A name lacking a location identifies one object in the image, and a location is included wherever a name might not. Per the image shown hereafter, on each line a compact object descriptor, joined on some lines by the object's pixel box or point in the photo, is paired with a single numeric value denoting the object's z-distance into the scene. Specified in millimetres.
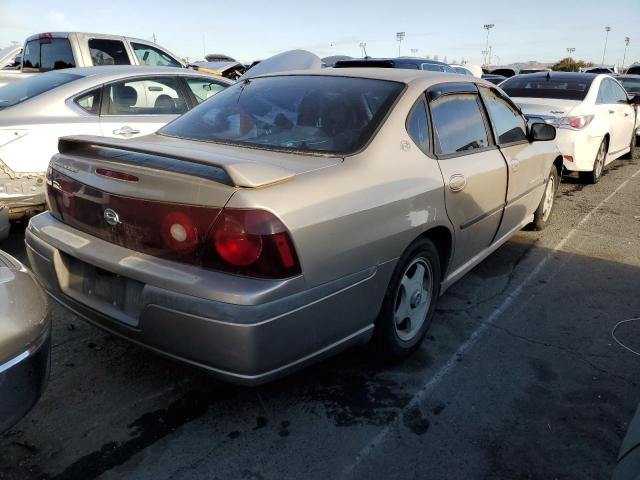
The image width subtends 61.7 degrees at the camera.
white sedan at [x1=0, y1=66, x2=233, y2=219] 4309
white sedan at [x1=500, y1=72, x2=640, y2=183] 6723
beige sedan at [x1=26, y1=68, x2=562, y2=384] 2061
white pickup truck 7707
